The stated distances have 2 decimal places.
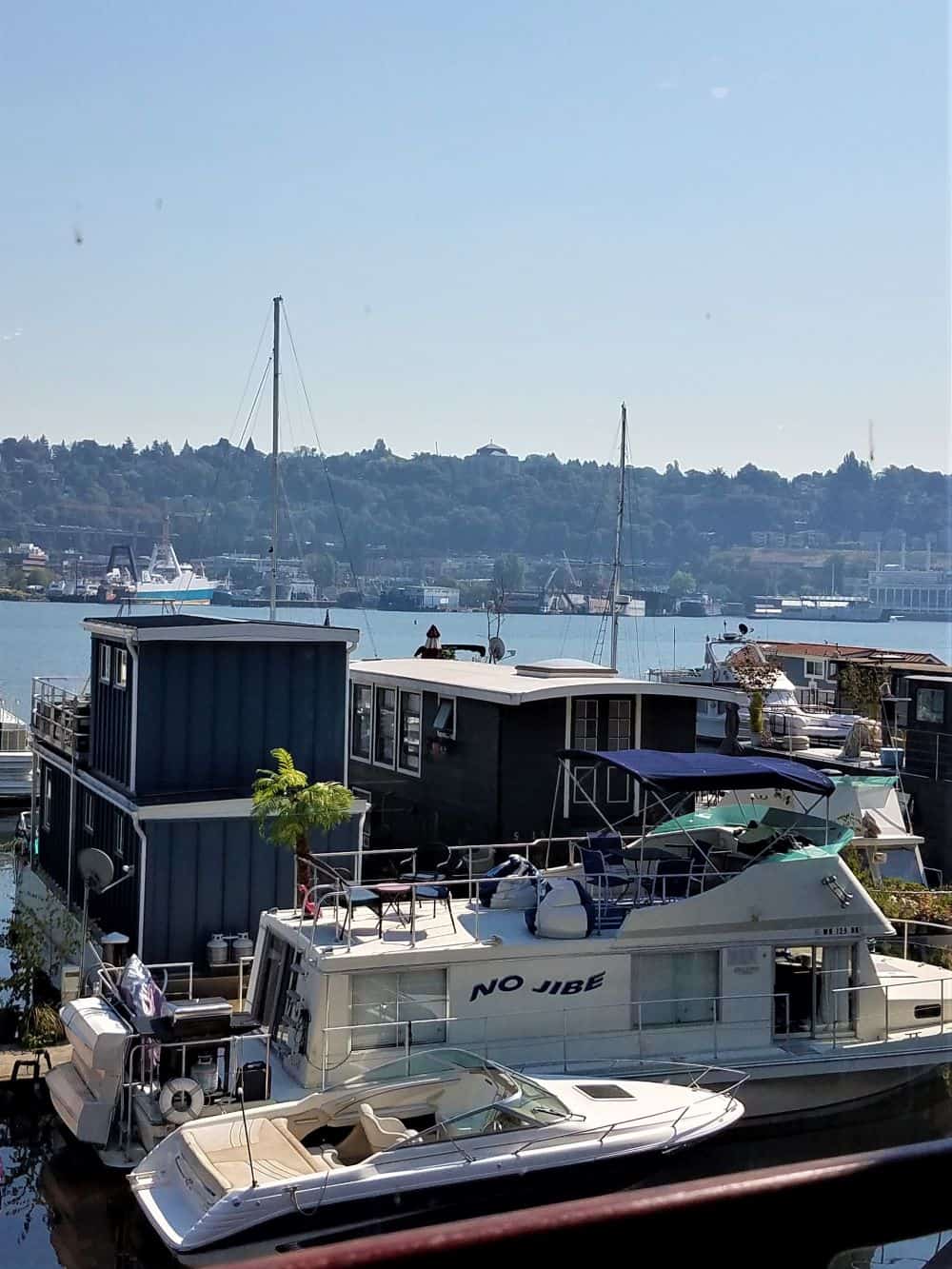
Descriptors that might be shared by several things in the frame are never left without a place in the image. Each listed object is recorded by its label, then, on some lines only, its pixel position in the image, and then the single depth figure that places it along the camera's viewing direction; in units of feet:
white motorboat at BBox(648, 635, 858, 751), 107.04
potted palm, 59.16
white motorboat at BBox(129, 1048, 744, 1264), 41.68
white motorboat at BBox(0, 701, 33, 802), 143.84
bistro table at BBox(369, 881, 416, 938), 53.11
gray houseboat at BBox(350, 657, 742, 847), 76.64
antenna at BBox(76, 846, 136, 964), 59.47
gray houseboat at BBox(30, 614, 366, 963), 61.46
